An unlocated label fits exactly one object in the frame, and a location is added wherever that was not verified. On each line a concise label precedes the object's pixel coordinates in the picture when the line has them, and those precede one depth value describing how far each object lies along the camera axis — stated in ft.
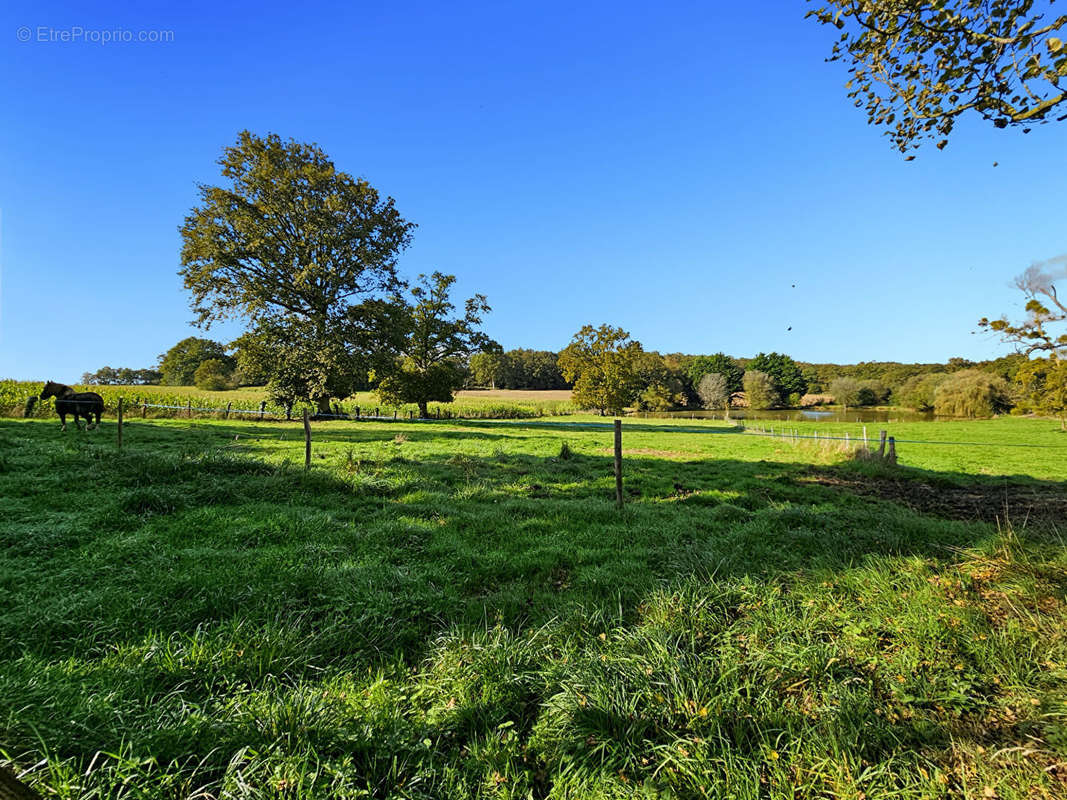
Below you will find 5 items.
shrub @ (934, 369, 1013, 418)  152.56
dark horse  50.18
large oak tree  81.97
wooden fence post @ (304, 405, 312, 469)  30.56
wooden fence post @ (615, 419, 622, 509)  24.00
